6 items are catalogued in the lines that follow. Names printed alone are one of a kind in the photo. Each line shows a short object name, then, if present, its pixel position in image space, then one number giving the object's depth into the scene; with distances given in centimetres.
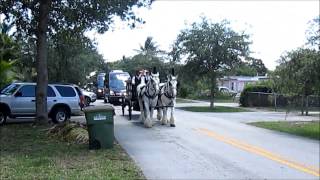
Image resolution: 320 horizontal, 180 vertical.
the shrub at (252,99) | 4547
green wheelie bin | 1311
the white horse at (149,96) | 2025
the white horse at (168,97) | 2103
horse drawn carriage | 2064
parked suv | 2155
